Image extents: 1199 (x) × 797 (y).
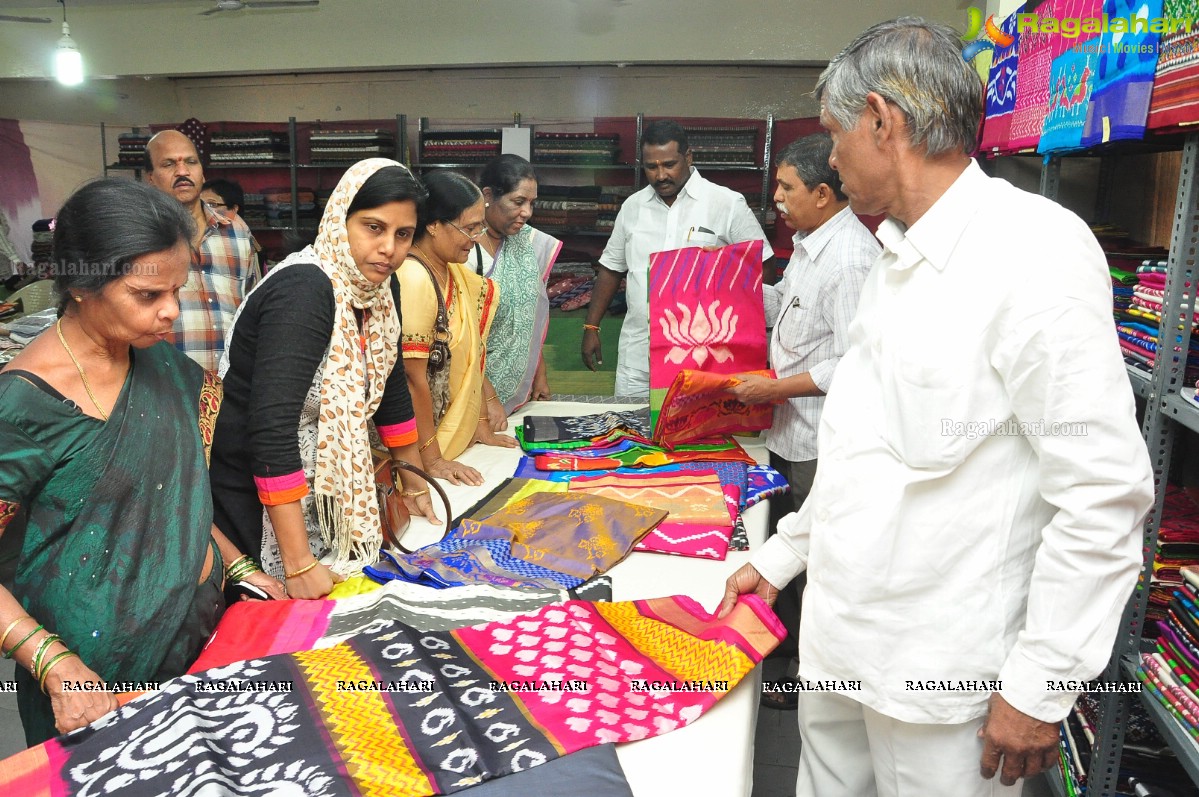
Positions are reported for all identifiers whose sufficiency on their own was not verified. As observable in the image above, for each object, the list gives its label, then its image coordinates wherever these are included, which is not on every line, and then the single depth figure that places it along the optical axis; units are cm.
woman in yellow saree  246
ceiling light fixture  588
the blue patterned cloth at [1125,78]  159
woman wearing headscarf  172
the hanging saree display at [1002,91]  260
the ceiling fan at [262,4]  618
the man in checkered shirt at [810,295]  246
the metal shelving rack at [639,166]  601
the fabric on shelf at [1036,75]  212
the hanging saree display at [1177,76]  143
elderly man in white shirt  109
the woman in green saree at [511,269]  328
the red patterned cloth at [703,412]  260
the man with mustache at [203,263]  317
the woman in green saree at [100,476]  125
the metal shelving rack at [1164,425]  162
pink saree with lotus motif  282
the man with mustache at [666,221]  380
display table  121
